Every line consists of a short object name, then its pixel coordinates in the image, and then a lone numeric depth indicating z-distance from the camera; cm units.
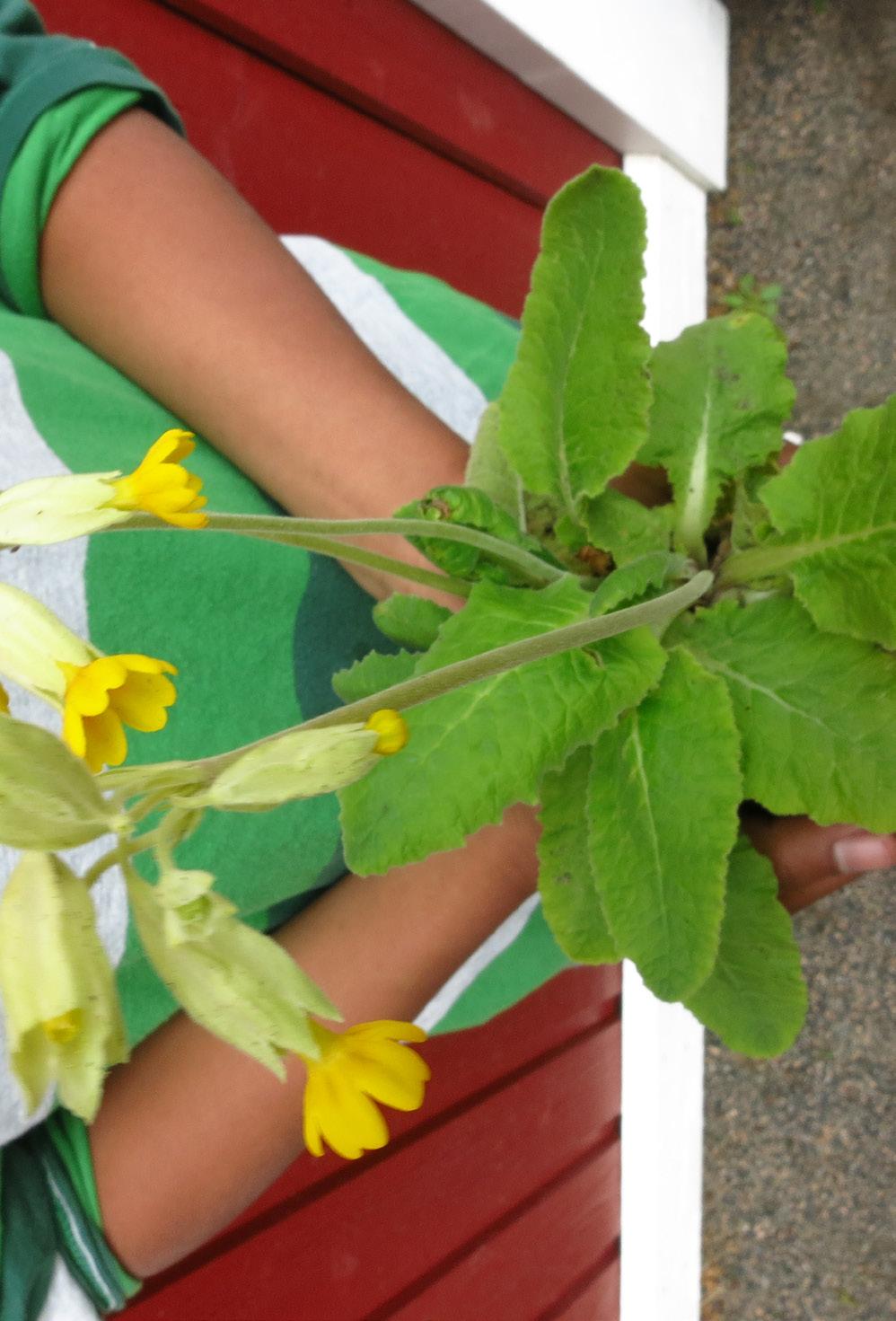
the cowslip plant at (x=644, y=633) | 41
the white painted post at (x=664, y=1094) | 133
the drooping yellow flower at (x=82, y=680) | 25
